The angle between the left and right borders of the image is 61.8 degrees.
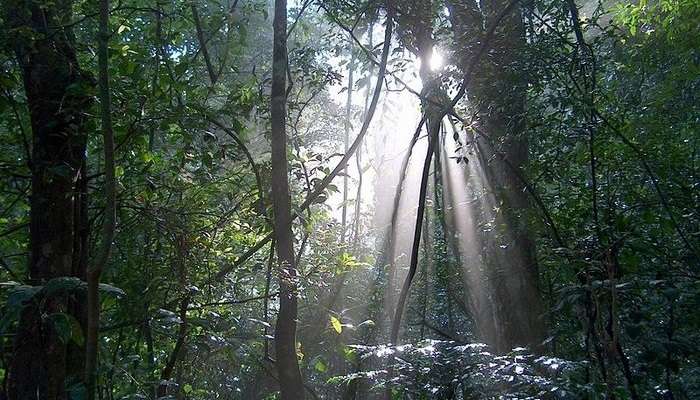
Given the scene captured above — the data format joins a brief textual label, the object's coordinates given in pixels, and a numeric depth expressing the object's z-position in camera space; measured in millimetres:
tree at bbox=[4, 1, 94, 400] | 1808
